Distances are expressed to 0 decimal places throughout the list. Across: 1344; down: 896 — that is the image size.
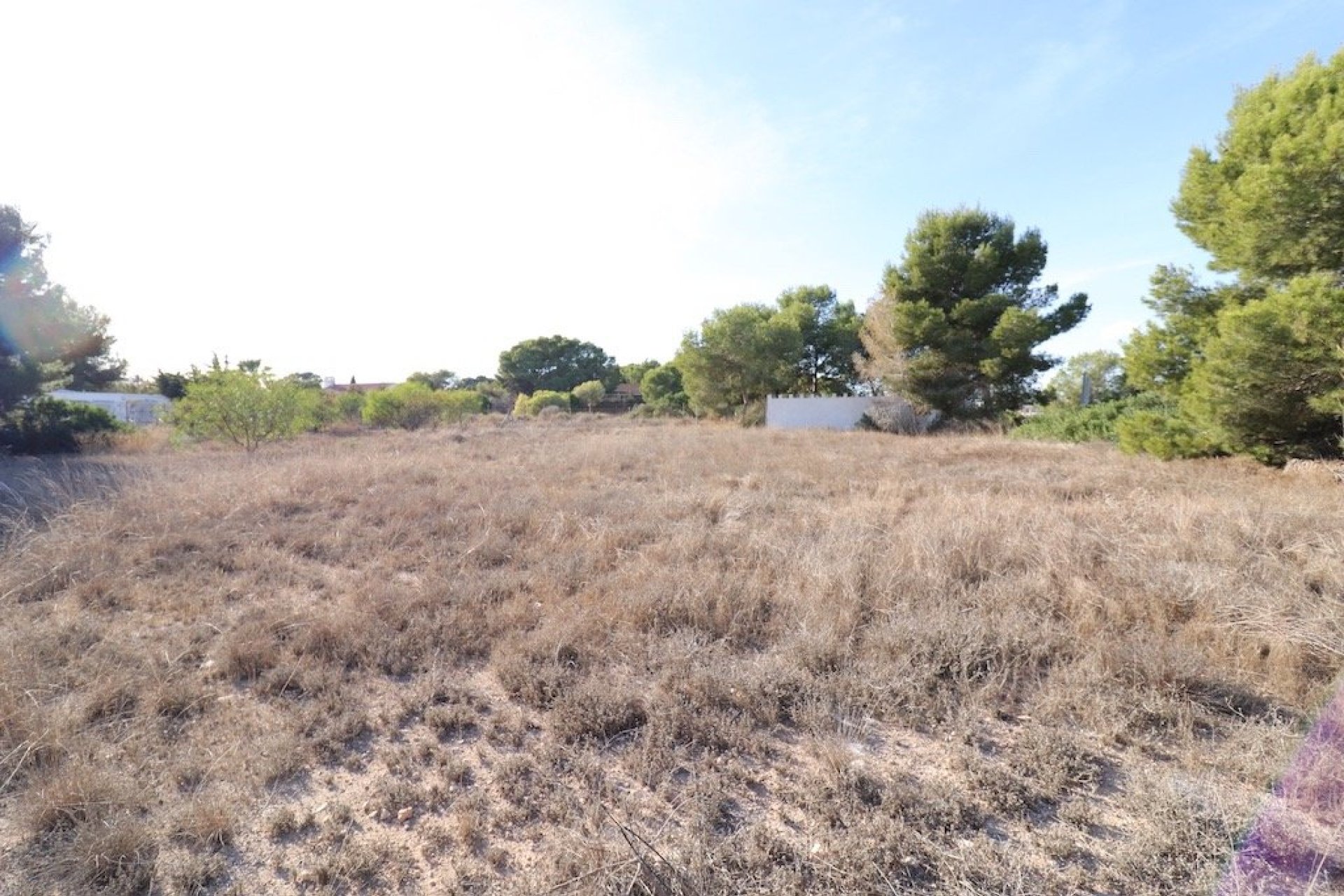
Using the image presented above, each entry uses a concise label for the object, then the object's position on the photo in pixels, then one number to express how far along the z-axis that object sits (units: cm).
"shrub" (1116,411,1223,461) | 846
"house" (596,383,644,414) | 4232
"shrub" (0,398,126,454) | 1367
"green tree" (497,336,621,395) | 4962
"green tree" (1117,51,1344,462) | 638
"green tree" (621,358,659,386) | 5178
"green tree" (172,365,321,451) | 1283
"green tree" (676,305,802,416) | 2464
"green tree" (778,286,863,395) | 2750
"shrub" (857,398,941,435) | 2111
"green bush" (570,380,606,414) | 4019
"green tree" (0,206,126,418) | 1276
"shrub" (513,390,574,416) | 3627
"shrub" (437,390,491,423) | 2392
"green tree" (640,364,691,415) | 3584
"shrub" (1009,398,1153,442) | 1472
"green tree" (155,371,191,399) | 3434
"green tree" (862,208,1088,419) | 1864
